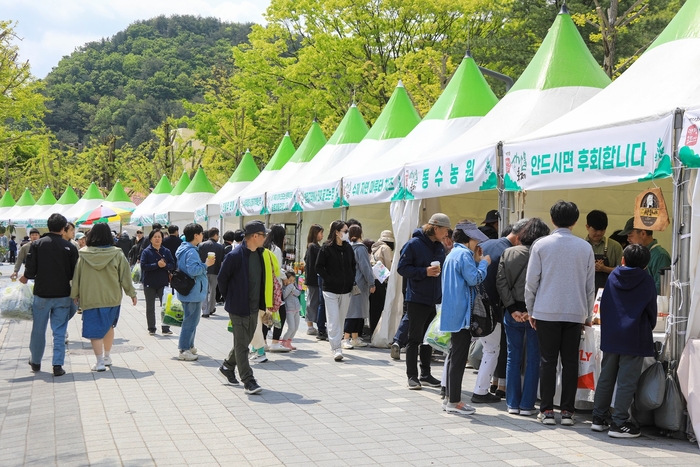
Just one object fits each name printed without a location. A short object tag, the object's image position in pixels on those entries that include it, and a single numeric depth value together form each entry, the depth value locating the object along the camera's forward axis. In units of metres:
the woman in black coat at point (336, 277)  10.19
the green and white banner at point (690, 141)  5.86
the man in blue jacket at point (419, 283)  7.93
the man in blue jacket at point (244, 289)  7.79
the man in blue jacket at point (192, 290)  10.00
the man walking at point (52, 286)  9.07
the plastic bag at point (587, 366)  6.86
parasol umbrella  27.36
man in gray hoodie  6.43
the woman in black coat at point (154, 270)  12.80
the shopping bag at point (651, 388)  6.06
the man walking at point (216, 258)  14.16
